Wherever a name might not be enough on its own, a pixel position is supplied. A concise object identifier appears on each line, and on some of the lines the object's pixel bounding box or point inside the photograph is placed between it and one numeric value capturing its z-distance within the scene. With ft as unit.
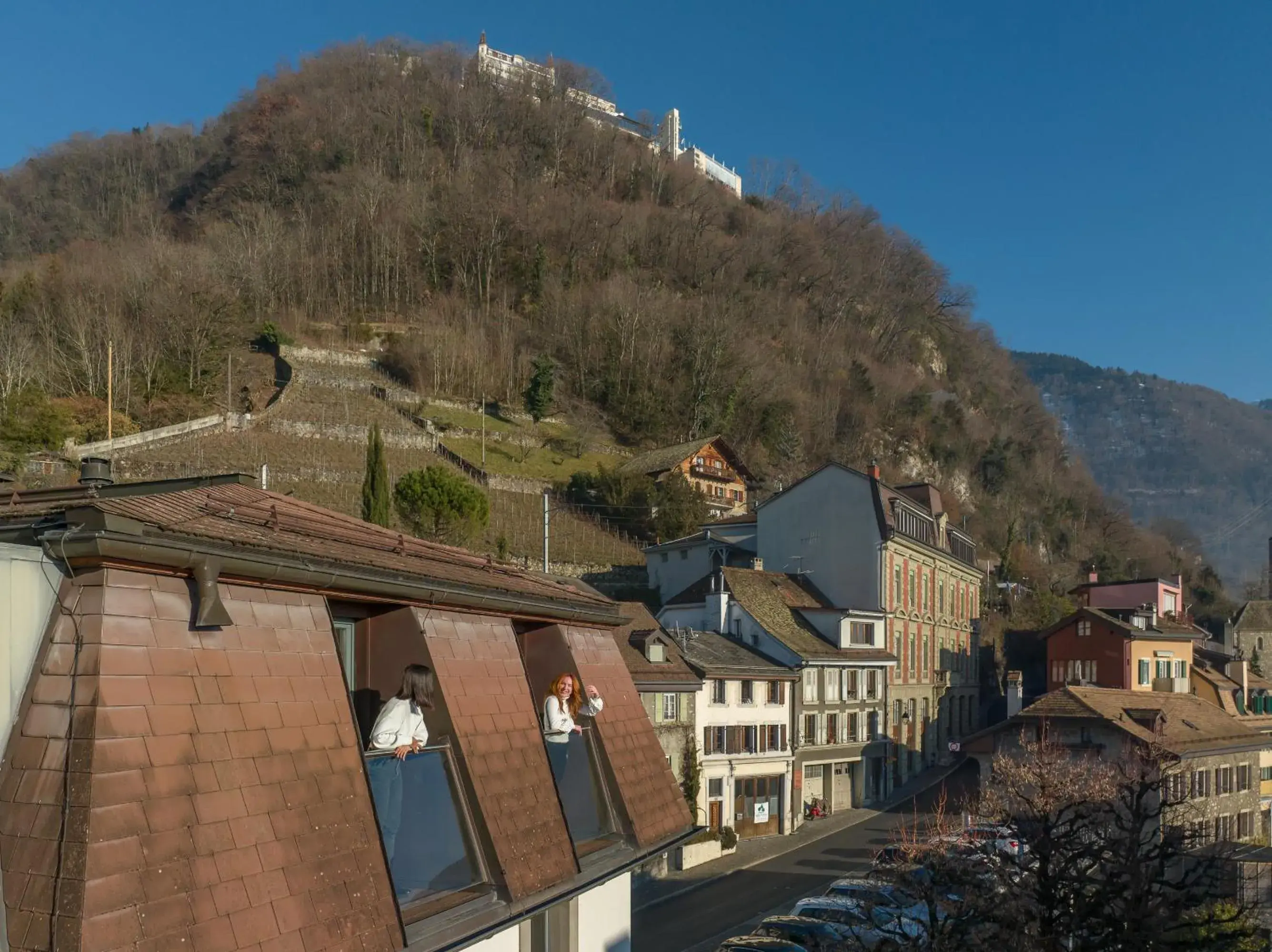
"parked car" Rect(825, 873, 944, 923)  60.90
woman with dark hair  20.61
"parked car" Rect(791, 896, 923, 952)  50.31
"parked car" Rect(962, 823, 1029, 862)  65.67
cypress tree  128.88
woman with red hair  27.58
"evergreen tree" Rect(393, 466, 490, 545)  135.54
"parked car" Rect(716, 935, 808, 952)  67.87
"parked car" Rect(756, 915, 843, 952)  70.85
